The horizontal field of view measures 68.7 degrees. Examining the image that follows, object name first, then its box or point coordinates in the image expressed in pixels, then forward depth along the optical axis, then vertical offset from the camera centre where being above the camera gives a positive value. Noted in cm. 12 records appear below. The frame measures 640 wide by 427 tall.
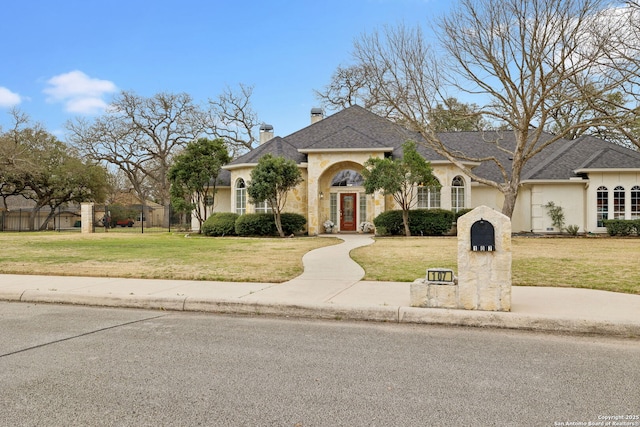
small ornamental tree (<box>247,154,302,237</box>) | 2278 +175
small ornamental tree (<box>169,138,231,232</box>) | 2675 +268
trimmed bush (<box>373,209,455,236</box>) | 2419 -50
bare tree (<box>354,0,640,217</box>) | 1817 +582
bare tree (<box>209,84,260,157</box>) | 4841 +934
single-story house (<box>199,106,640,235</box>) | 2462 +178
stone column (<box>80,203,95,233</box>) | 3198 -16
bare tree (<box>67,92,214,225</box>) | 4659 +833
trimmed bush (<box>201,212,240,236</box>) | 2602 -57
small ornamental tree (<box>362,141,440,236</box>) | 2194 +190
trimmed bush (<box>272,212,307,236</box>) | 2522 -45
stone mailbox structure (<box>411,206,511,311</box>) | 625 -76
